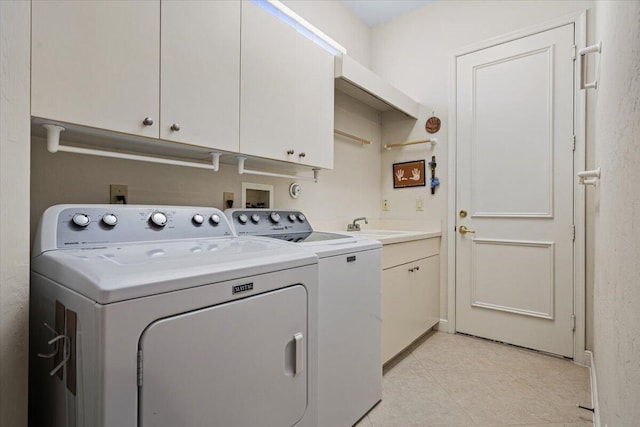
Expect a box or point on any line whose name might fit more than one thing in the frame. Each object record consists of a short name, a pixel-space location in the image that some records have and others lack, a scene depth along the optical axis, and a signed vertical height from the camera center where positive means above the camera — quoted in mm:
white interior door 2287 +189
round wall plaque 2857 +823
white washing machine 1396 -489
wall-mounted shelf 2180 +996
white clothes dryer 720 -309
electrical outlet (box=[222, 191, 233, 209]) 1868 +78
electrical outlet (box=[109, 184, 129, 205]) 1430 +84
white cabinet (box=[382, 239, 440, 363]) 2047 -601
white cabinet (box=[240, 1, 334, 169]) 1572 +680
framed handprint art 2944 +387
